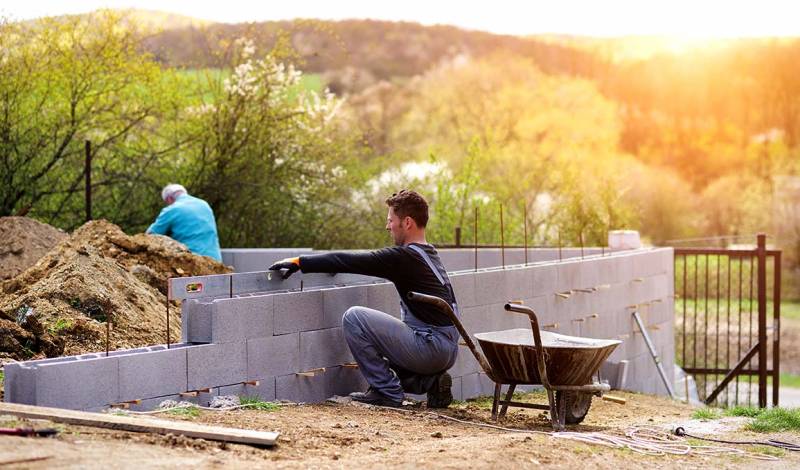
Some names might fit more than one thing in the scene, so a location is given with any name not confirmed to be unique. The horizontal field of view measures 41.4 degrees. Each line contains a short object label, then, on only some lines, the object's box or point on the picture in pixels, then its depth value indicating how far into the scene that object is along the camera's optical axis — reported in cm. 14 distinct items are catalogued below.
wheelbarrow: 623
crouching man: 639
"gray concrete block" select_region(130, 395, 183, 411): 547
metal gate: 1355
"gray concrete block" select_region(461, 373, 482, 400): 800
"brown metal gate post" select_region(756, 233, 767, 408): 1348
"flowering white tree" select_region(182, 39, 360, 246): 1473
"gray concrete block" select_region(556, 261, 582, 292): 953
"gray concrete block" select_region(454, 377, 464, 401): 784
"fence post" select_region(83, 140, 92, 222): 1241
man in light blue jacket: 993
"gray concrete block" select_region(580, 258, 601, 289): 1005
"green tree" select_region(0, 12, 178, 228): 1305
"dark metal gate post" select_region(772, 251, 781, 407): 1383
